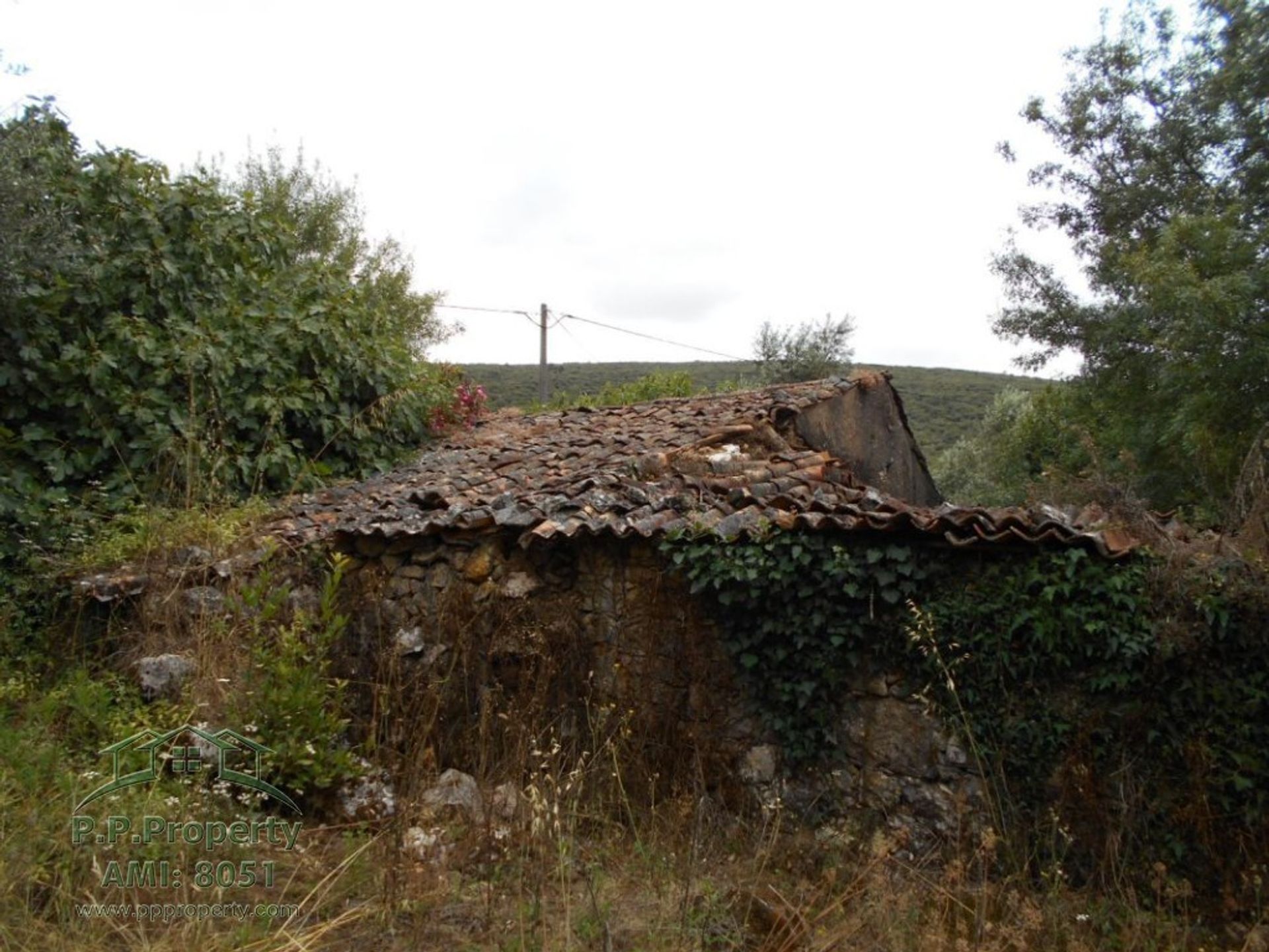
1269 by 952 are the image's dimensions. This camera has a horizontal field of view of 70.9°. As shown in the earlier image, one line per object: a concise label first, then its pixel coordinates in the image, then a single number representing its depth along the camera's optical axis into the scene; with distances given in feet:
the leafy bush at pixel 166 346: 23.86
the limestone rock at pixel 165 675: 18.16
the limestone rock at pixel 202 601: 20.20
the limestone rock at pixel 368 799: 14.48
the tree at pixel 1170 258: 32.17
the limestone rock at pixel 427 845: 12.35
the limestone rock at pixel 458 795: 14.21
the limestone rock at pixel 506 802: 12.42
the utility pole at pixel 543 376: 67.23
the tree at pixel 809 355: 74.95
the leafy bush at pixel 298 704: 15.46
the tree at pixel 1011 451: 51.42
